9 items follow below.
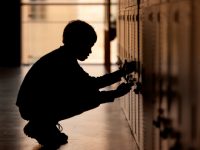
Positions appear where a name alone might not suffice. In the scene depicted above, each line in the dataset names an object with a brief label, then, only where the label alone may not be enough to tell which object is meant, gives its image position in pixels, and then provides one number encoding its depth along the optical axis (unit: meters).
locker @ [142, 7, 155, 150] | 3.48
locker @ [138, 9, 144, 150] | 3.75
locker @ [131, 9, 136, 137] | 4.07
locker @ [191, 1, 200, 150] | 2.59
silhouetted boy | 3.94
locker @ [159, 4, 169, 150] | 3.19
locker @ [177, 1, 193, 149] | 2.80
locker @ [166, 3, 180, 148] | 3.05
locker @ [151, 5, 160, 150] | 3.34
